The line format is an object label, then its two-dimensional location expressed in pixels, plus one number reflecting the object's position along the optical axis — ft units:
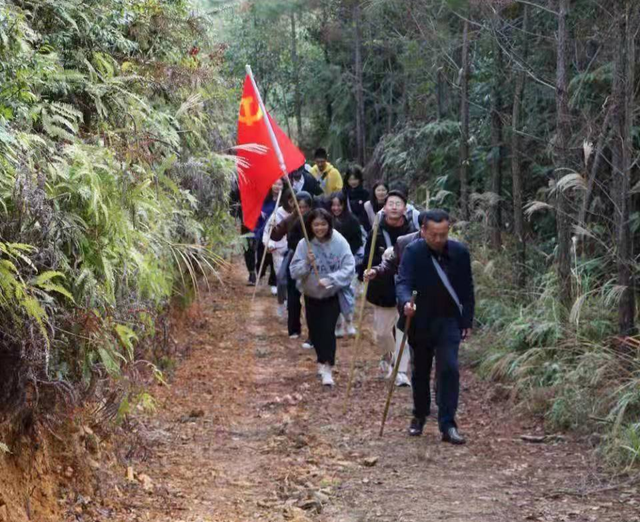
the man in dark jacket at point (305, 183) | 54.29
